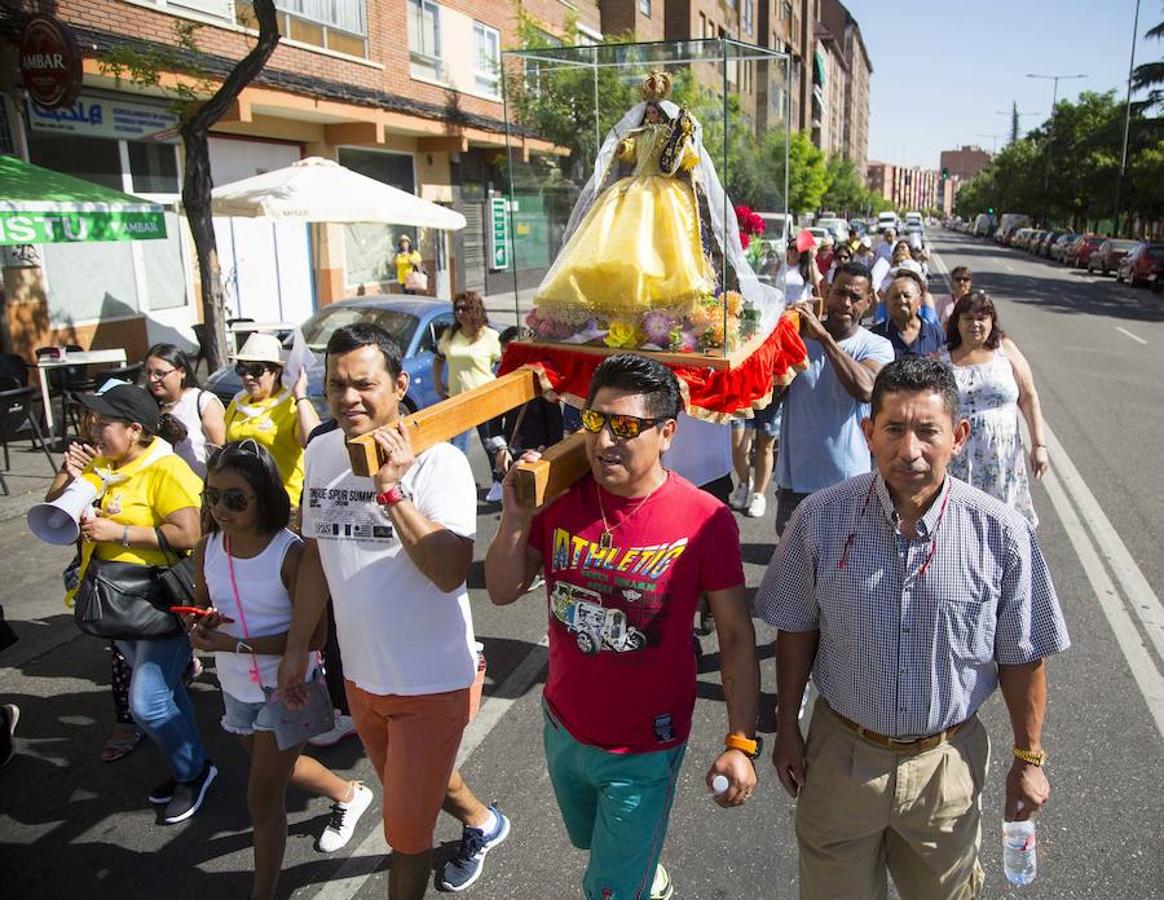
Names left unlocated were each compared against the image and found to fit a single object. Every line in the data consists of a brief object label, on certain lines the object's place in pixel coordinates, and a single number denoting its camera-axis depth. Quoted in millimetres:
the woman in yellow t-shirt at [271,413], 4832
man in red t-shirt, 2377
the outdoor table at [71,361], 9648
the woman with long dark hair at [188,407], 4887
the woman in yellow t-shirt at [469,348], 7105
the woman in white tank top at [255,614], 3029
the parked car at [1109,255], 35188
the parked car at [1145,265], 30130
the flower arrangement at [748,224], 4723
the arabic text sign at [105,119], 11666
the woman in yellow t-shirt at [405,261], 17031
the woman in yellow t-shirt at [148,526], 3596
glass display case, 3688
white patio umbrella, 11219
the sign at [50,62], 10094
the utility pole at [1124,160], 41438
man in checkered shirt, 2268
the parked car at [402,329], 8945
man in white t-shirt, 2701
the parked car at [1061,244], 44781
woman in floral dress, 4660
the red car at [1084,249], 39406
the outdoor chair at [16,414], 8241
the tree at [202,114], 9195
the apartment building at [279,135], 11961
